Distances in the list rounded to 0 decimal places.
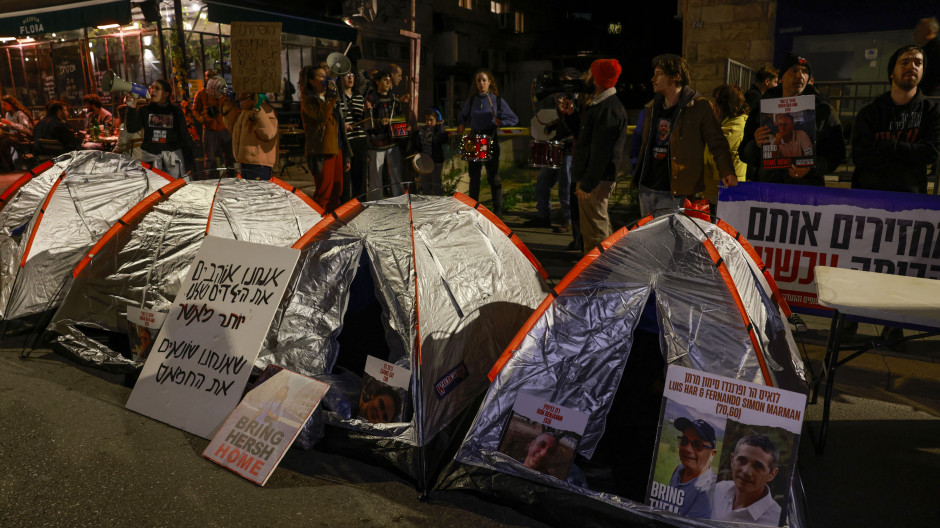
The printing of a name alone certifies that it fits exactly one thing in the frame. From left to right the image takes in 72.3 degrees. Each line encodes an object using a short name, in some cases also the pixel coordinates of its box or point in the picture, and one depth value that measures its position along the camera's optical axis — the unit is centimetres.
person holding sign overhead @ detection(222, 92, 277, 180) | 704
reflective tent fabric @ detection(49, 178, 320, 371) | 475
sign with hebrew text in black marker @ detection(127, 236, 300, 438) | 374
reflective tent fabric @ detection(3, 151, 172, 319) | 512
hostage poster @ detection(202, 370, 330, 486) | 330
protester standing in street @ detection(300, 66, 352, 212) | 770
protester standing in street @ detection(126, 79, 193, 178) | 796
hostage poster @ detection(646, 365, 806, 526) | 265
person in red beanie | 556
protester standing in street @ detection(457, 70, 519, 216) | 828
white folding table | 299
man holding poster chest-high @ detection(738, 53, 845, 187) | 494
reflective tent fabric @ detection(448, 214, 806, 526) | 307
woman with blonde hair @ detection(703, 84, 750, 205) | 614
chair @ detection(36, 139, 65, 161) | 1245
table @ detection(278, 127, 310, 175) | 1358
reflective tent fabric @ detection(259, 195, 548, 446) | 343
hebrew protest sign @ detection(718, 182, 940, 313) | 432
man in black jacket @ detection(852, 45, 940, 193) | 442
